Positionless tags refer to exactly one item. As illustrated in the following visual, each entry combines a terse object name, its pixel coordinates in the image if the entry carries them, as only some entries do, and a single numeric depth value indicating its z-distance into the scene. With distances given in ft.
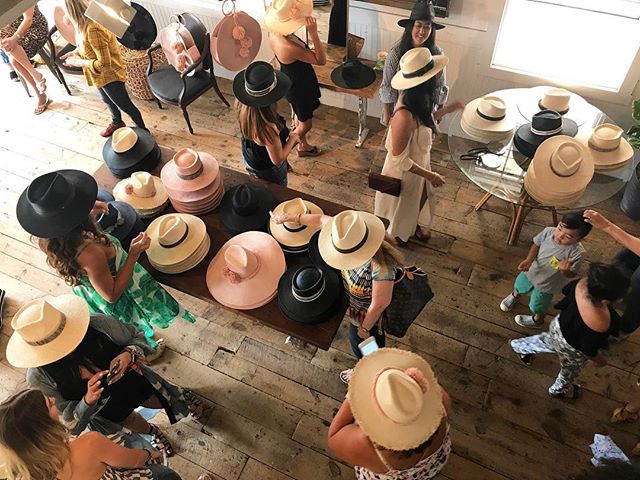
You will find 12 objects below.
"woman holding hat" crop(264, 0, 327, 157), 11.55
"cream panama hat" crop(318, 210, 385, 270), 7.73
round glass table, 9.92
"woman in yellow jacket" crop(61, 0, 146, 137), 12.75
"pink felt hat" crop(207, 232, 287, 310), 8.96
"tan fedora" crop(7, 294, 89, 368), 7.21
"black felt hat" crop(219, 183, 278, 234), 9.87
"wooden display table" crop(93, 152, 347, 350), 8.57
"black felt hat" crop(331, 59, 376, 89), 13.33
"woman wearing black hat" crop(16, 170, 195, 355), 7.89
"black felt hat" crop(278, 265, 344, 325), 8.50
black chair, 14.53
